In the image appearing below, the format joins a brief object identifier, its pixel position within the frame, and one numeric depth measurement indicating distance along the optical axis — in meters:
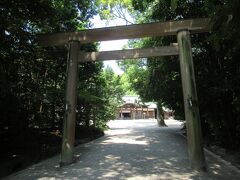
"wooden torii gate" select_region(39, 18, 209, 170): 4.78
